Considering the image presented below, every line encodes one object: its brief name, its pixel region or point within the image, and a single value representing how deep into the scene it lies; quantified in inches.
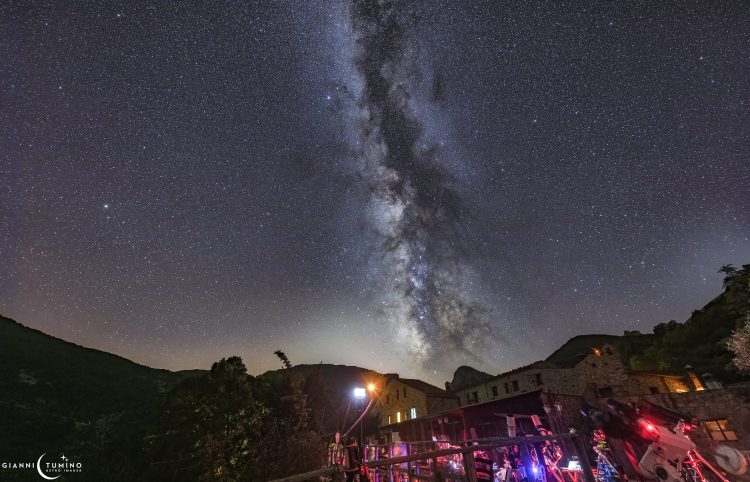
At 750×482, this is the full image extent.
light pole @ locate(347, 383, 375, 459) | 724.0
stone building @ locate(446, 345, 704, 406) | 1202.6
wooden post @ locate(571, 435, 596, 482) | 380.8
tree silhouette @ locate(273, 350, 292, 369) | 1242.3
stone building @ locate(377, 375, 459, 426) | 1609.3
